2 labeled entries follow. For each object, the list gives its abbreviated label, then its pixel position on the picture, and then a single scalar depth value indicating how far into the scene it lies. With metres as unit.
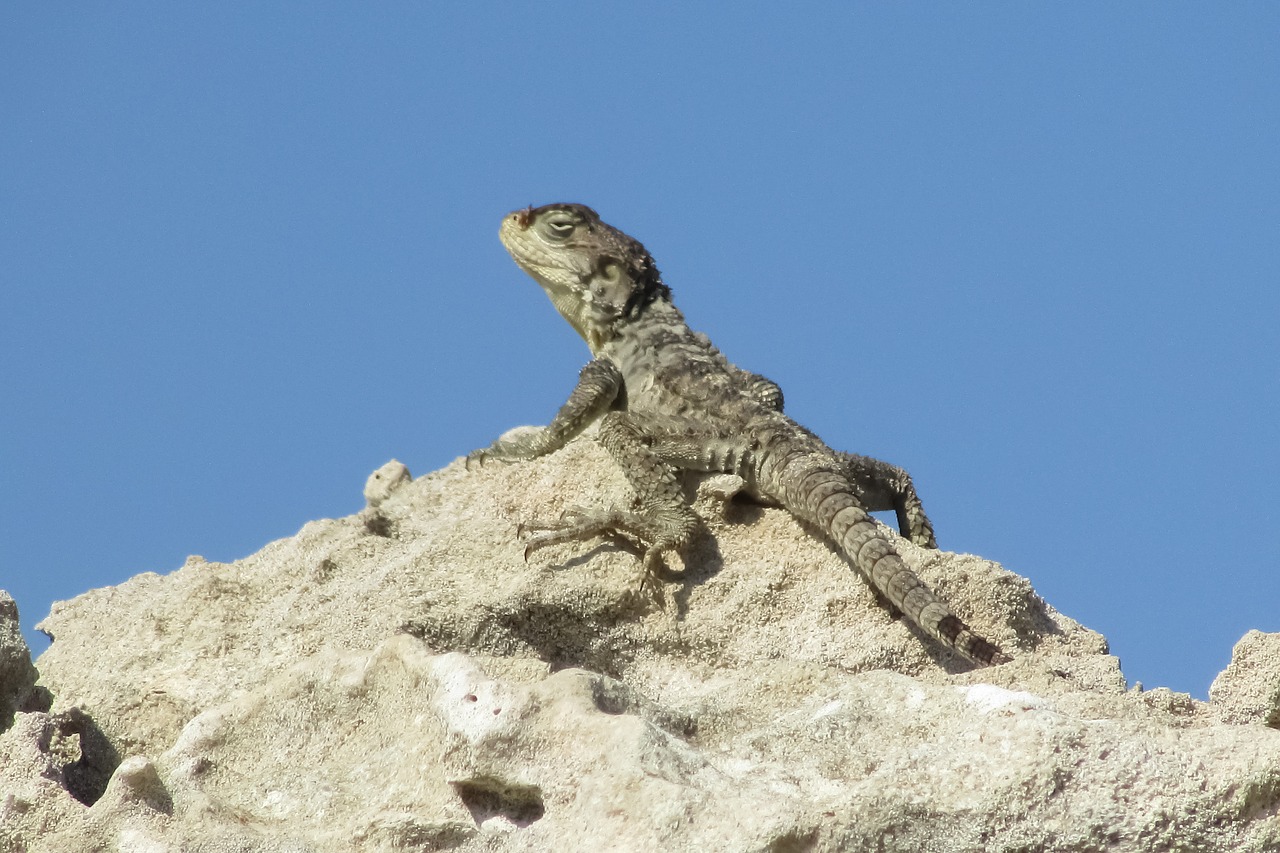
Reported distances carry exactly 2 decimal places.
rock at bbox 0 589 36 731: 10.09
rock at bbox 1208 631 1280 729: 11.06
